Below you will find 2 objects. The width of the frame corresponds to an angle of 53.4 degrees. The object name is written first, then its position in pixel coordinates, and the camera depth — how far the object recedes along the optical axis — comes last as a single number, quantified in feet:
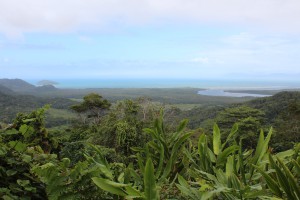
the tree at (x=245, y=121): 62.34
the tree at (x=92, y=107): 78.71
